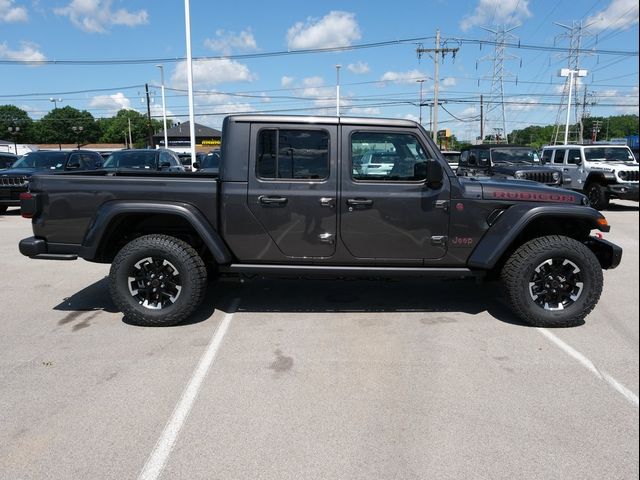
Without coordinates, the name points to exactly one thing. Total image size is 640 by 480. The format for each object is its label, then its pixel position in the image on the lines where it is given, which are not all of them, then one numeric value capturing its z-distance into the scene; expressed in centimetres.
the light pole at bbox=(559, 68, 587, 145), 3522
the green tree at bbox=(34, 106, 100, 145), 10700
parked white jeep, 1403
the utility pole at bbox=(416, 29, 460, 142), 3756
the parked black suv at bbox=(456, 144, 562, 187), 1296
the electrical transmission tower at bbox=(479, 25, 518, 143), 4393
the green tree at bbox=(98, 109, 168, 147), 12241
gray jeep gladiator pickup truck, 448
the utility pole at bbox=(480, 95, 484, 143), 5900
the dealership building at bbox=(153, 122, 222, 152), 8381
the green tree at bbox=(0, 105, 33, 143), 8779
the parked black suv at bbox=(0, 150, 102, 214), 1239
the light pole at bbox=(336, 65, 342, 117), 4205
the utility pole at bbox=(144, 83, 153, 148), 4912
